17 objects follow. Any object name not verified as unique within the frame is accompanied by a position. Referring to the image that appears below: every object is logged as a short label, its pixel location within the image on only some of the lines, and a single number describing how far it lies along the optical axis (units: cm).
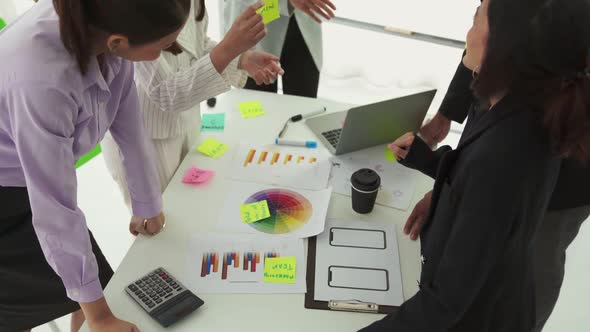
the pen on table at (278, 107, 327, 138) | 168
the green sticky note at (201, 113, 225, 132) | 167
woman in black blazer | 78
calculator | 106
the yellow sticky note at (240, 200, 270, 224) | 132
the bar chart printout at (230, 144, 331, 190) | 146
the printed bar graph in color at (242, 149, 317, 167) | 153
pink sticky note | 144
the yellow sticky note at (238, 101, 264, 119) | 175
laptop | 147
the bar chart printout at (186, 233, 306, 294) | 114
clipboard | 110
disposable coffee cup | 129
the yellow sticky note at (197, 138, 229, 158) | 154
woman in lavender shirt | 82
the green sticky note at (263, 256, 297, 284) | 116
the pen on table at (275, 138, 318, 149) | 161
